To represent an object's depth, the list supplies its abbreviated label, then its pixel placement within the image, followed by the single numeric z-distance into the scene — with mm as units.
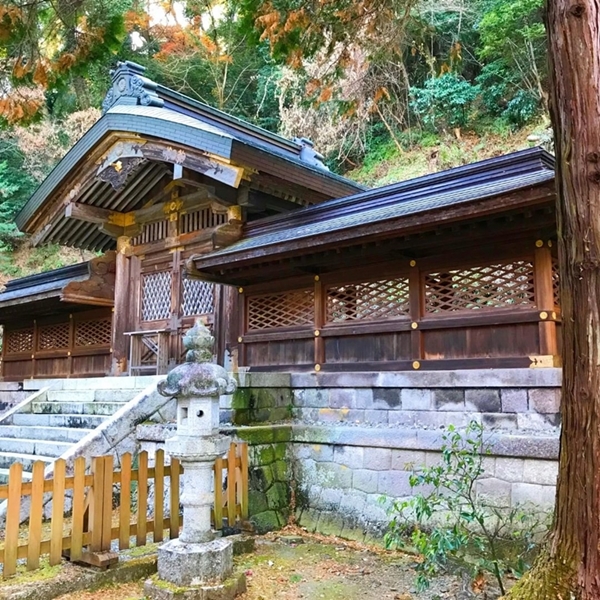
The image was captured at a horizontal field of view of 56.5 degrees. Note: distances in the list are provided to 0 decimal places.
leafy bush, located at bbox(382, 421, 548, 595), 3729
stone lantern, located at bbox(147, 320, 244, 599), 4477
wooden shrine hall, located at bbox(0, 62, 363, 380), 8727
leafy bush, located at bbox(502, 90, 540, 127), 20016
